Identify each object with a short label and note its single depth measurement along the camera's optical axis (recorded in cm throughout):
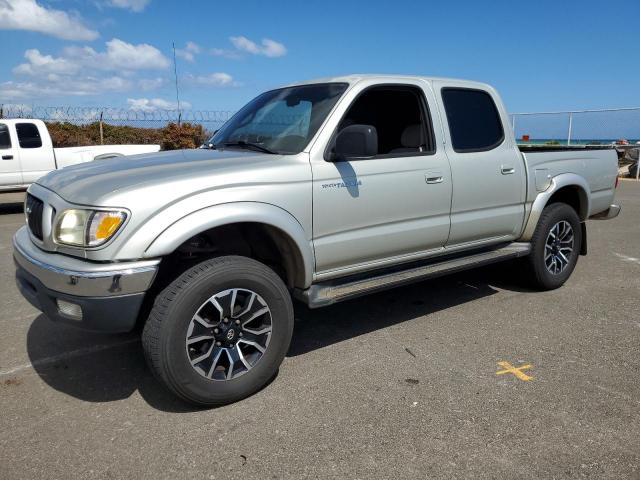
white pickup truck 1077
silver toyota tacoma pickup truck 280
